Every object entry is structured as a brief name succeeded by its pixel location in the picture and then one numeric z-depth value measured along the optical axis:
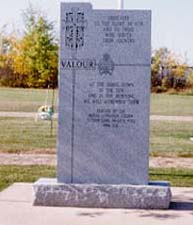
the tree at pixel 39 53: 49.78
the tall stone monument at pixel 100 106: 8.75
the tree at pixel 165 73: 56.28
